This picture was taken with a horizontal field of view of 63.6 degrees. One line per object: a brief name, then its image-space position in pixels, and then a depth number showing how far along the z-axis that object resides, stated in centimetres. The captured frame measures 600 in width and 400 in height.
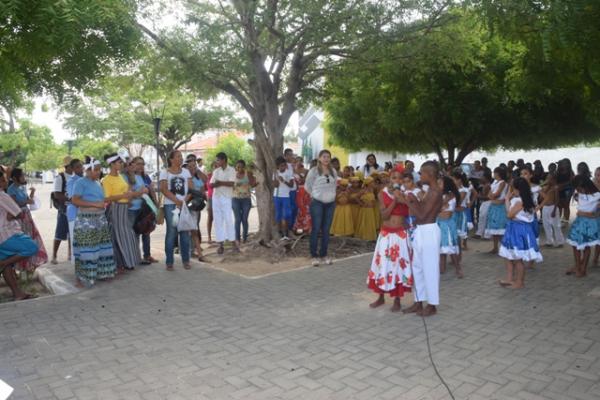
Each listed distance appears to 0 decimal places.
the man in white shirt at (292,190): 1082
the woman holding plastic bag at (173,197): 788
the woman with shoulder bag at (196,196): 819
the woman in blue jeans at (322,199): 822
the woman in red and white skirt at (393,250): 563
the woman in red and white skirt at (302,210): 1116
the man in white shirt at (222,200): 933
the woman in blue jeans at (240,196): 972
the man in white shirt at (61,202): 847
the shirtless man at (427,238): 534
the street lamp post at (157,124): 1564
